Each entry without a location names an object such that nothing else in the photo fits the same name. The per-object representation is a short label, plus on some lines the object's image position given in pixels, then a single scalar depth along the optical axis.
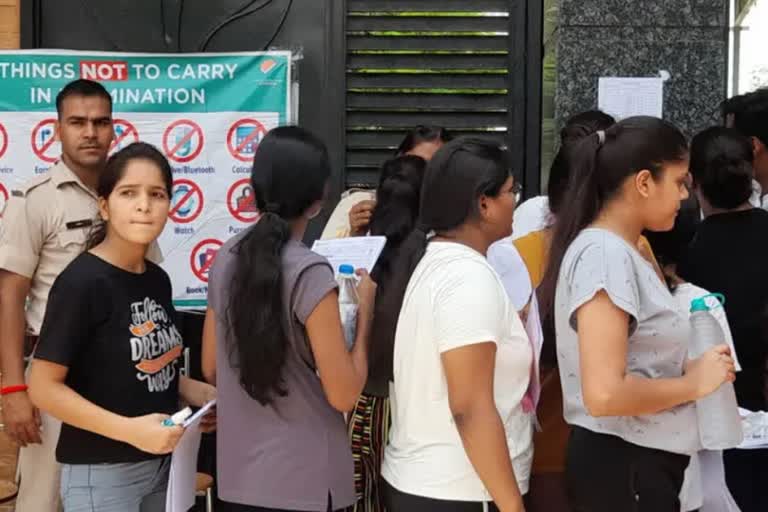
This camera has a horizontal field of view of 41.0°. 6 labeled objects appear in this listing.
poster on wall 4.95
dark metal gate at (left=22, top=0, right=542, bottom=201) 5.04
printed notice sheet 4.64
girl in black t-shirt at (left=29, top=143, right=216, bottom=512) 2.79
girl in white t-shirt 2.45
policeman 3.57
